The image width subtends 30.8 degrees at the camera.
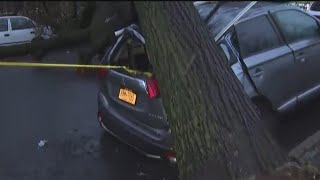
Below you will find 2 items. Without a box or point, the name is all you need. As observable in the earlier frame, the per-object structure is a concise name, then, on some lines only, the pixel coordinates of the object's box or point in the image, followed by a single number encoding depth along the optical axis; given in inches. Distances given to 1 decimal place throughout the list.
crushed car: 223.3
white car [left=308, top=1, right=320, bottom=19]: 422.7
